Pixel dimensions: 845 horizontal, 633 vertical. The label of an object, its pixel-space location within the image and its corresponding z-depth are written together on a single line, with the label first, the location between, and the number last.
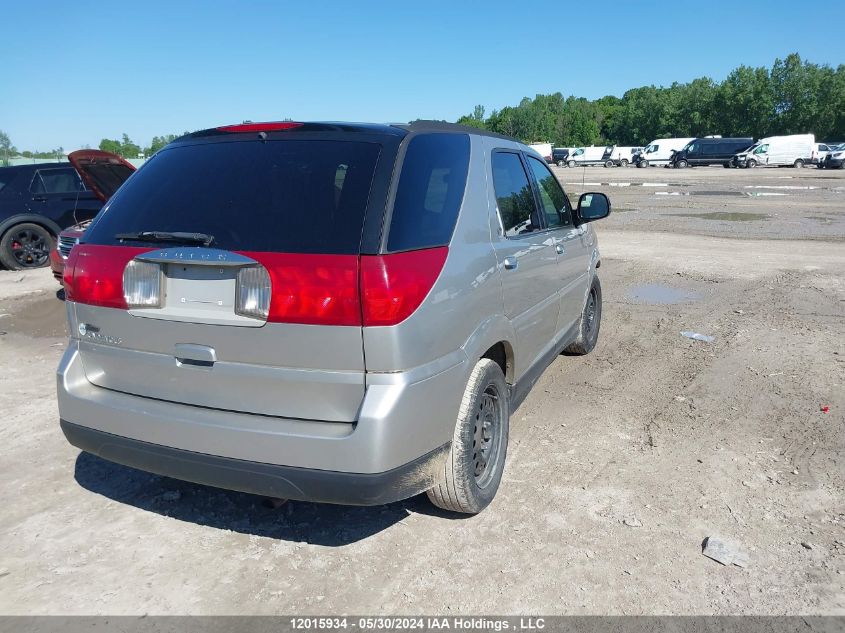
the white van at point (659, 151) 58.94
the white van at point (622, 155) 65.50
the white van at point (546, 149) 62.69
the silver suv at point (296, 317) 2.54
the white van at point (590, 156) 65.75
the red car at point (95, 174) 7.32
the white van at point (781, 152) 50.00
